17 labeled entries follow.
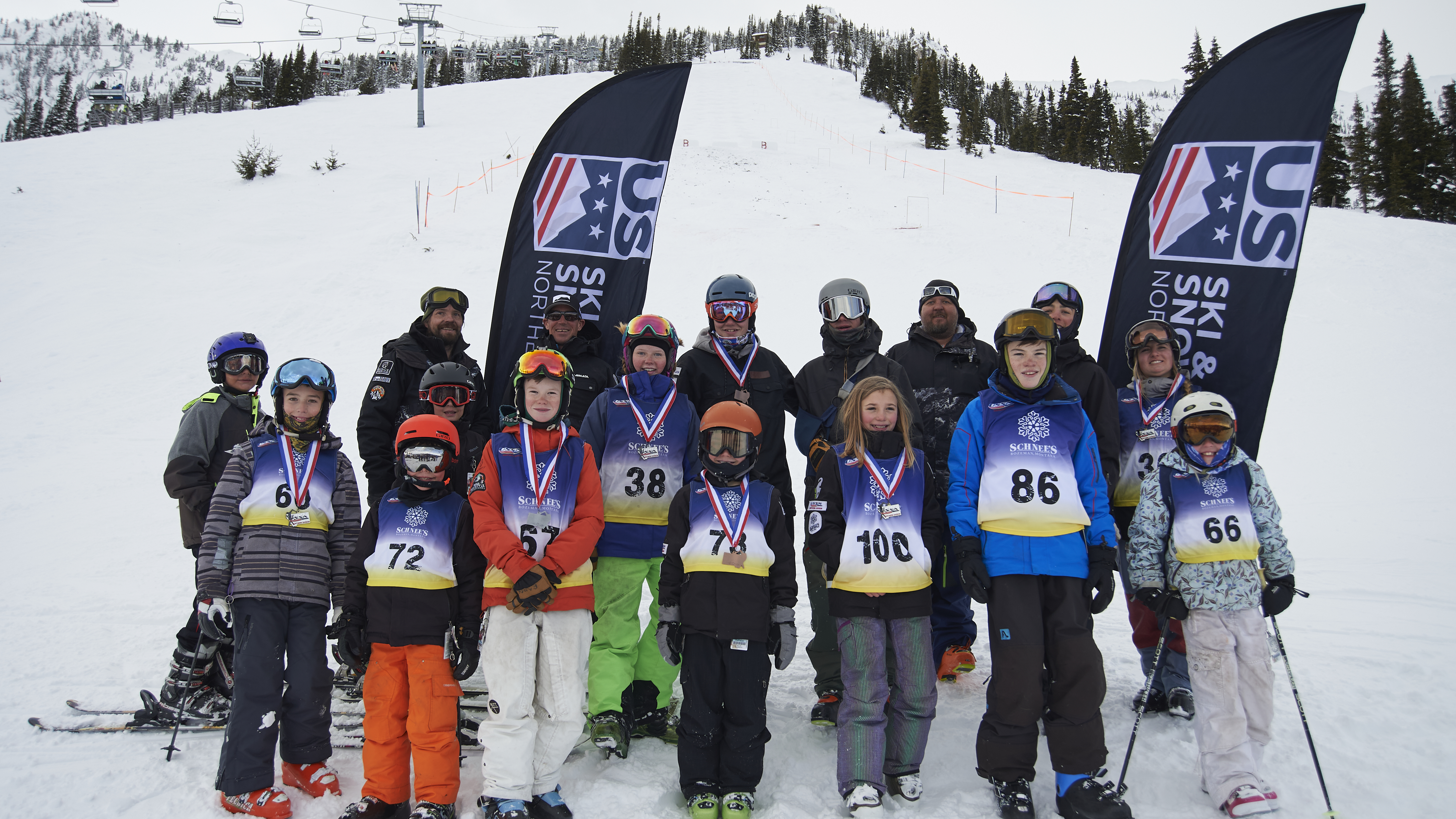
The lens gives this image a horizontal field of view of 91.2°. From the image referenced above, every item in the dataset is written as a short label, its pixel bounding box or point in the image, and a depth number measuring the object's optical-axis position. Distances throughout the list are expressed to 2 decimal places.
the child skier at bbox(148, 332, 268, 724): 4.25
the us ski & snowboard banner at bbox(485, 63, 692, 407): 5.67
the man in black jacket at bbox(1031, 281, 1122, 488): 4.26
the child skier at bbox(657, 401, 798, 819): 3.58
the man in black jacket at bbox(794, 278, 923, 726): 4.46
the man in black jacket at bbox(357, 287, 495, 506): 4.61
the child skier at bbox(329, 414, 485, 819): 3.47
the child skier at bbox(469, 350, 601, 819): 3.49
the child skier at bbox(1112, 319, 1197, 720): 4.46
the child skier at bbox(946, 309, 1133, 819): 3.51
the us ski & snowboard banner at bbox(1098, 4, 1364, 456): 4.78
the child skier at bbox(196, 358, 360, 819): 3.66
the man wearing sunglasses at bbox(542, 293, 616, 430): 5.05
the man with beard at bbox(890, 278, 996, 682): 4.70
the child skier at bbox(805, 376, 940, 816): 3.60
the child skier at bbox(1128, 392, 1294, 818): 3.61
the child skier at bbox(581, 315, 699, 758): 4.17
